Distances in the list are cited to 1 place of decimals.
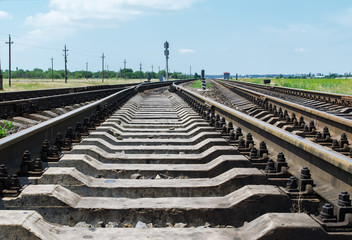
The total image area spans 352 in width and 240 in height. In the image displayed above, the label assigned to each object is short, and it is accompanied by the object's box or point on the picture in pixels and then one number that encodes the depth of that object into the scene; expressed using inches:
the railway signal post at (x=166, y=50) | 1692.9
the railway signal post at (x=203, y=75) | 1116.6
